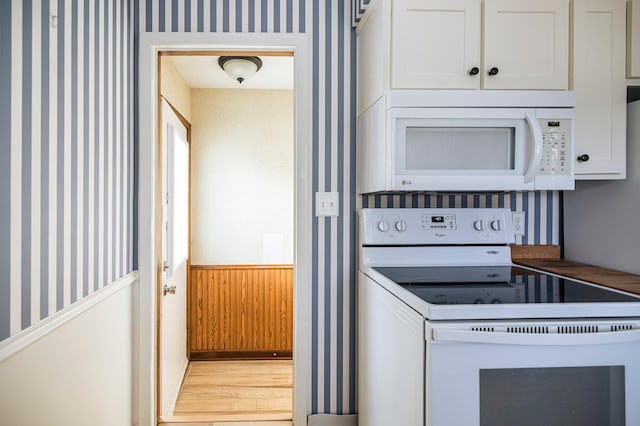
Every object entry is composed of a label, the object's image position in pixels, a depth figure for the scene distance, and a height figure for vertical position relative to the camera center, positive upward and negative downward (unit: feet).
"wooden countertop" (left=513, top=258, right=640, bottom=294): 4.97 -0.81
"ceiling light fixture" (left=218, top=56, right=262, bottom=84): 9.48 +3.29
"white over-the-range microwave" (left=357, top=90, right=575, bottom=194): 5.51 +0.94
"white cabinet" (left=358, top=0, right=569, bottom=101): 5.58 +2.21
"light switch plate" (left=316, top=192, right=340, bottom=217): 6.95 +0.12
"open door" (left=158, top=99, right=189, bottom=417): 7.59 -1.04
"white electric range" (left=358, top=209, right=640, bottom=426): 3.86 -1.35
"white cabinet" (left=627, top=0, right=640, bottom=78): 5.82 +2.36
